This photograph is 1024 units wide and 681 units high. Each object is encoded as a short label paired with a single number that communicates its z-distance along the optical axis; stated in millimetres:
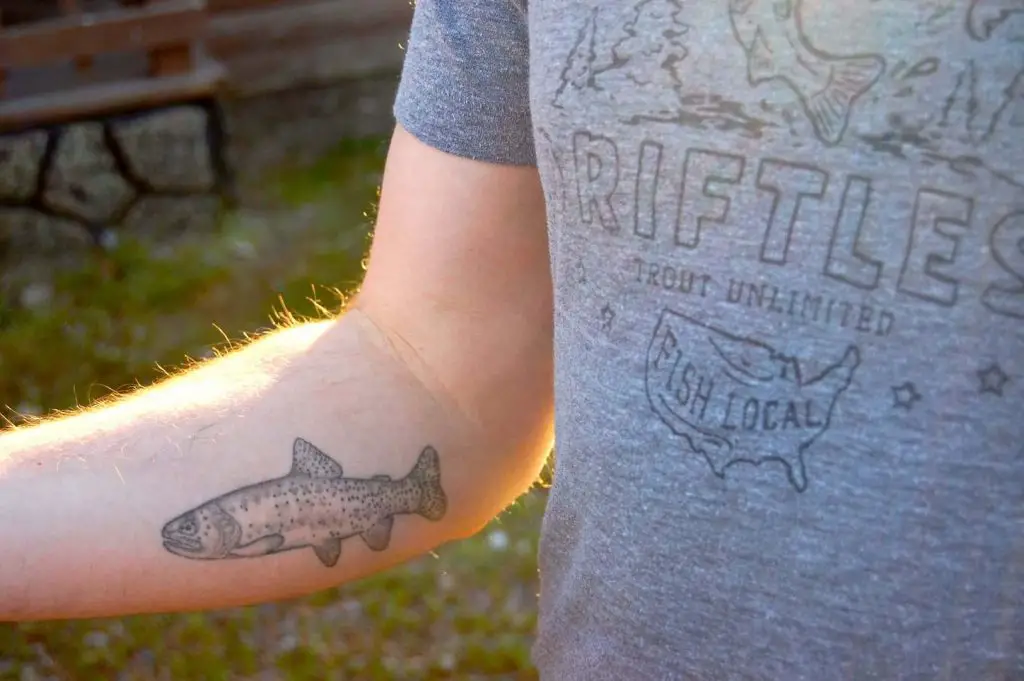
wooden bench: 4785
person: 797
